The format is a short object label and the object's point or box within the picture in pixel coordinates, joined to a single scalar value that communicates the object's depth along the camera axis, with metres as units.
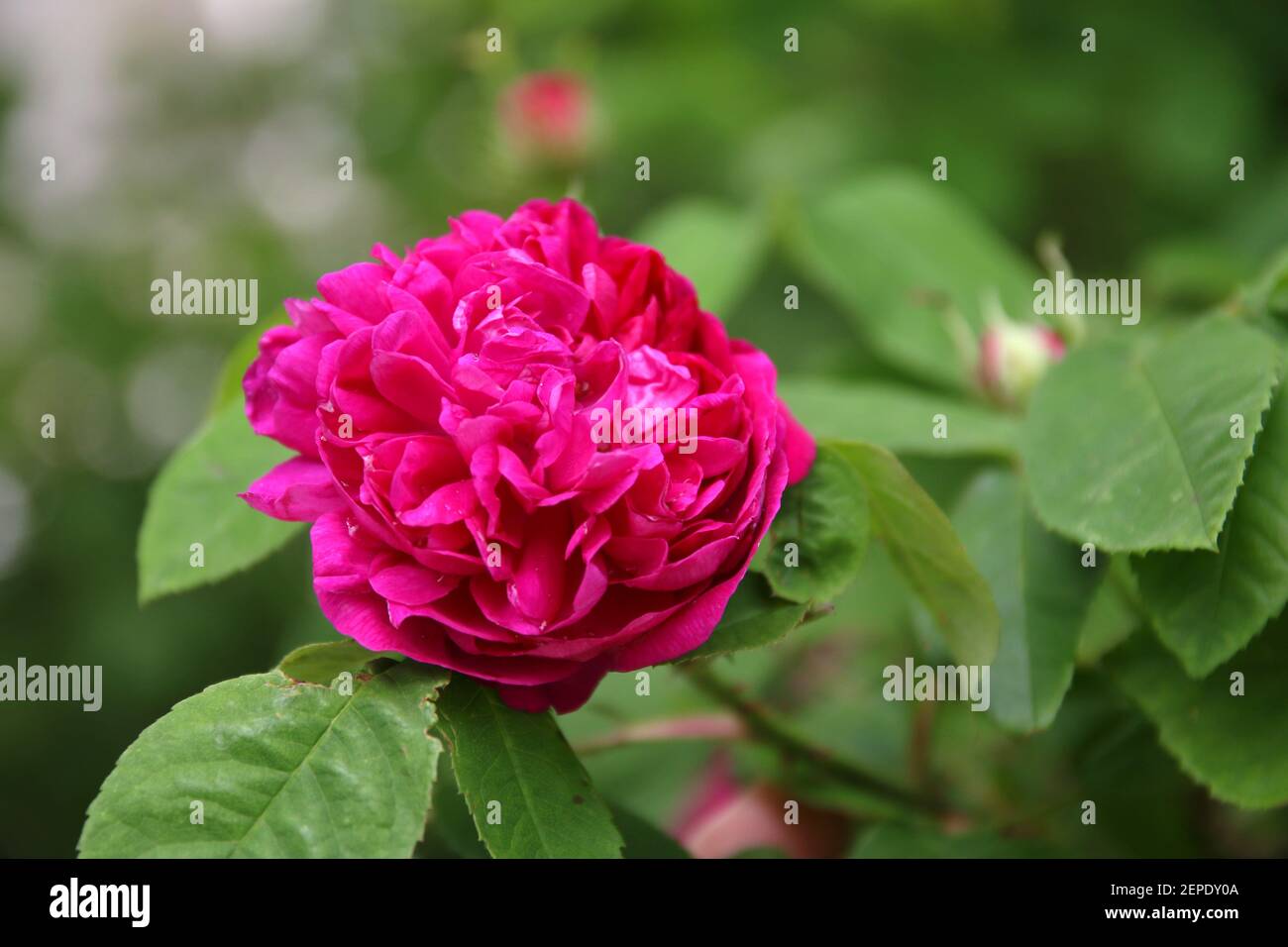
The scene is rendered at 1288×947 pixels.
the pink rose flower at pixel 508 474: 0.30
